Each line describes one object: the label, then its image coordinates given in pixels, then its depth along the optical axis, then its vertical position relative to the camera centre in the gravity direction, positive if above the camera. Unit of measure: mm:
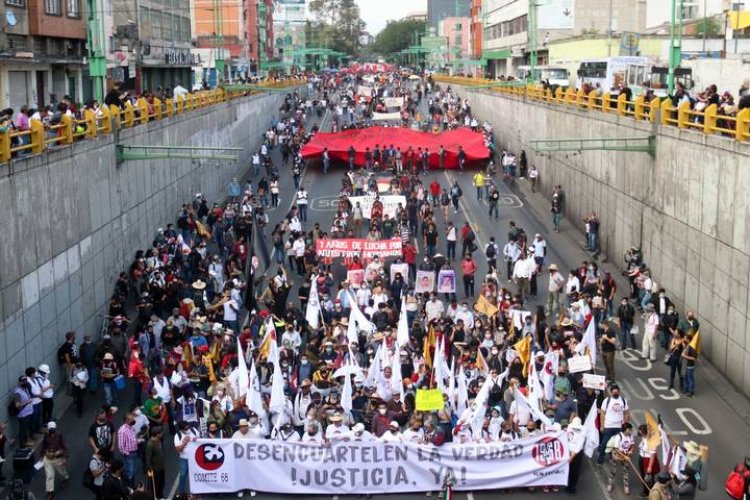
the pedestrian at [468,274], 28906 -5403
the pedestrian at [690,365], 21047 -5761
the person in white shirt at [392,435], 16547 -5645
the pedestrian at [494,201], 38844 -4592
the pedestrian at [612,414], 17406 -5593
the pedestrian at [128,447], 16469 -5753
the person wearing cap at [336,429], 16484 -5599
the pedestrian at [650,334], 23188 -5699
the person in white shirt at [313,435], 16531 -5629
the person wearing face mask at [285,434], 16672 -5681
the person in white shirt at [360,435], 16484 -5595
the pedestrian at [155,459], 16109 -5828
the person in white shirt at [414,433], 16750 -5688
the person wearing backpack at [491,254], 30547 -5141
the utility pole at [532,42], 61862 +1960
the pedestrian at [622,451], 16719 -5974
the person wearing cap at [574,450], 16688 -5902
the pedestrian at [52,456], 16453 -5911
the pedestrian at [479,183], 42625 -4347
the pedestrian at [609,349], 21516 -5605
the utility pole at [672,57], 36156 +644
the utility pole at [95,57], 33178 +641
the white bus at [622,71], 52656 +222
